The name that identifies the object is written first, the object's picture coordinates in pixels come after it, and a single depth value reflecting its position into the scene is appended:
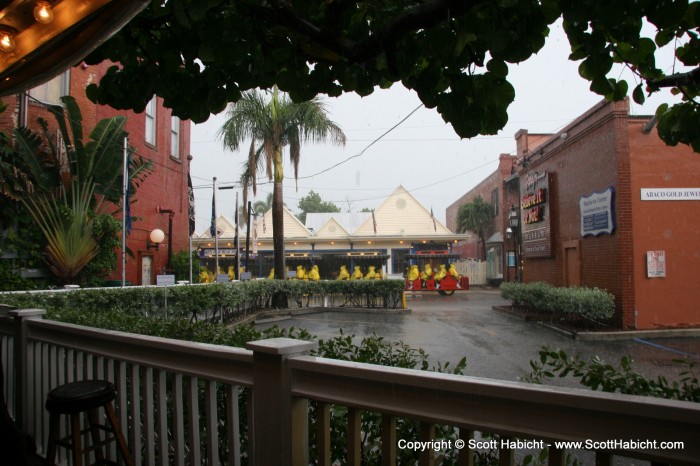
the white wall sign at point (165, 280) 11.71
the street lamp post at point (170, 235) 18.12
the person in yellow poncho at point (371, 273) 25.76
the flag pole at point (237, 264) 21.60
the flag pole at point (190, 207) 18.93
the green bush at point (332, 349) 2.47
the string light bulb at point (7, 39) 2.74
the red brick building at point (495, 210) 33.09
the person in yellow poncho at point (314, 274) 26.23
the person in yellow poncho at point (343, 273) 26.88
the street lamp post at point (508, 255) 28.52
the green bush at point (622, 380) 2.53
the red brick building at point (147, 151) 13.30
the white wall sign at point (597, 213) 13.68
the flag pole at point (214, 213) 20.61
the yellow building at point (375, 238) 32.94
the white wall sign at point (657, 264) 13.05
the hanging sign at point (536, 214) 17.88
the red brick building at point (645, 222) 13.07
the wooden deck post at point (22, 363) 3.89
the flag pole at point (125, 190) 13.36
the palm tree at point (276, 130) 19.42
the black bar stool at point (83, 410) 2.80
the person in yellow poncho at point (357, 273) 25.88
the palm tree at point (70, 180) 12.52
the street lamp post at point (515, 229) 21.77
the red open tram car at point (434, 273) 28.31
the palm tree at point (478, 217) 40.72
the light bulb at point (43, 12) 2.50
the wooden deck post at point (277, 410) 2.01
